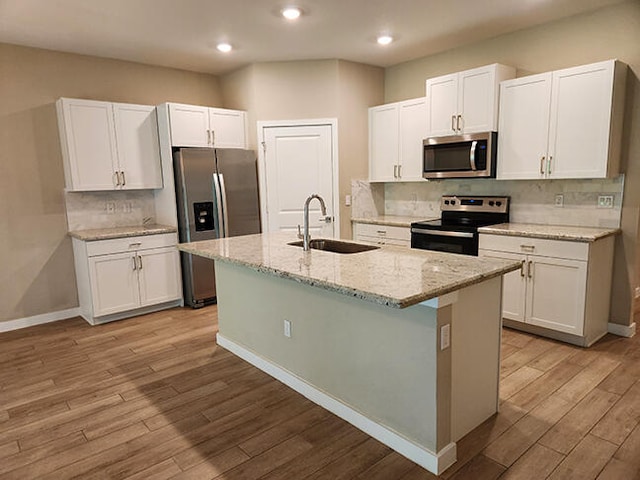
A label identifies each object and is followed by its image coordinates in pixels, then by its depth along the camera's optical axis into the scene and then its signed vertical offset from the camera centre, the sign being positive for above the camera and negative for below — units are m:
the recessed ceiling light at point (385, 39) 3.97 +1.37
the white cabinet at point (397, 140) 4.57 +0.47
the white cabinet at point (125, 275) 4.09 -0.88
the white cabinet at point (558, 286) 3.21 -0.87
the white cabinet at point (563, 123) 3.21 +0.44
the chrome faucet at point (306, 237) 2.74 -0.36
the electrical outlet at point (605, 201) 3.48 -0.21
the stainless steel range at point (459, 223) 3.89 -0.44
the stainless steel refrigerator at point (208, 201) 4.46 -0.16
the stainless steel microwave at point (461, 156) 3.86 +0.23
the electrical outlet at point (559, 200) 3.75 -0.21
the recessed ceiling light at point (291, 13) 3.26 +1.35
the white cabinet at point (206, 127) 4.43 +0.66
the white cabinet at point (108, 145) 4.07 +0.45
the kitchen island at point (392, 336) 1.92 -0.83
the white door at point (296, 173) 4.82 +0.12
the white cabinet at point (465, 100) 3.79 +0.75
